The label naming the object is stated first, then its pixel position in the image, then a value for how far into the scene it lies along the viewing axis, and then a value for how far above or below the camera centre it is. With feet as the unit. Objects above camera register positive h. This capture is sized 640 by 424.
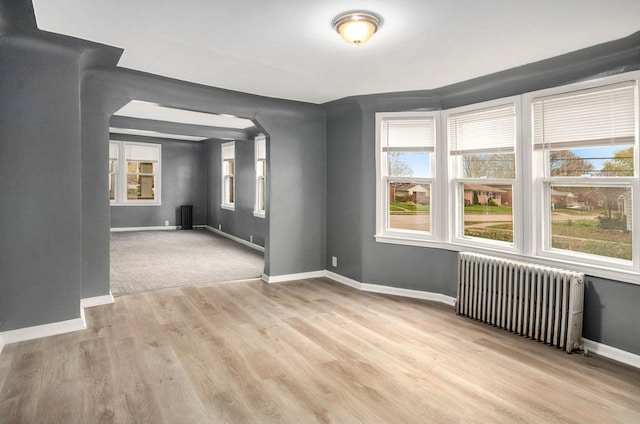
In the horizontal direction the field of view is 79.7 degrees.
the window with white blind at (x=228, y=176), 30.89 +2.84
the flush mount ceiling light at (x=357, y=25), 8.38 +4.14
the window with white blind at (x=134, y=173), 32.89 +3.28
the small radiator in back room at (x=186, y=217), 35.29 -0.65
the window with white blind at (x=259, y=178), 25.72 +2.15
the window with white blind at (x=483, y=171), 12.70 +1.33
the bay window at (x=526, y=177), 10.11 +1.04
